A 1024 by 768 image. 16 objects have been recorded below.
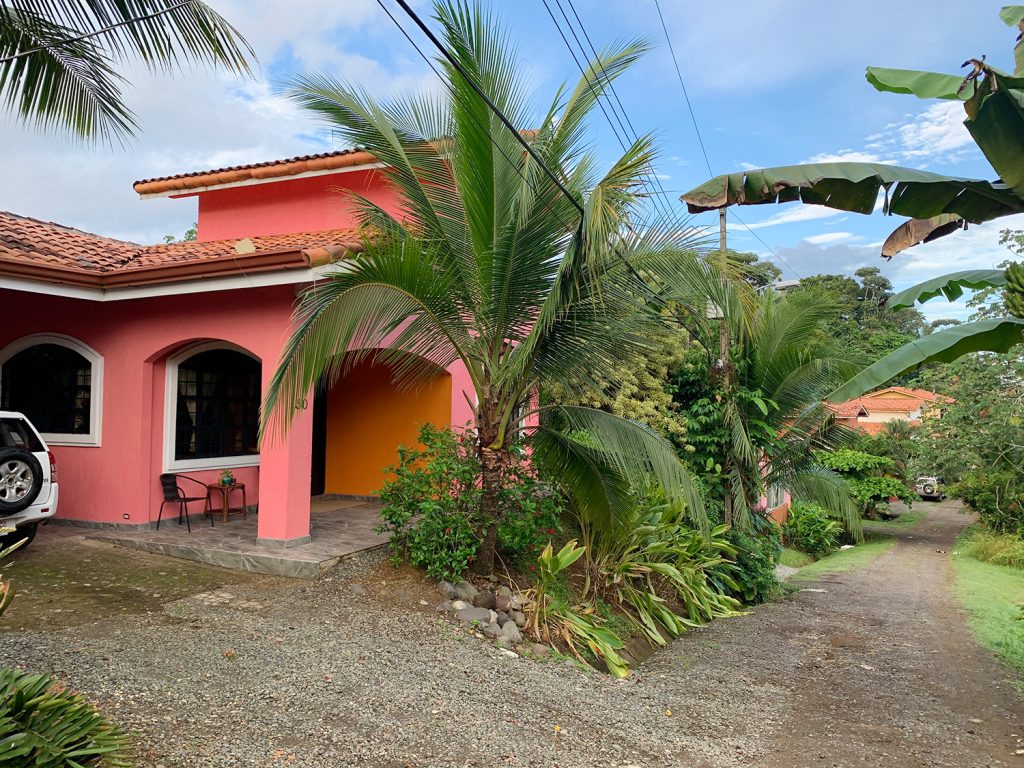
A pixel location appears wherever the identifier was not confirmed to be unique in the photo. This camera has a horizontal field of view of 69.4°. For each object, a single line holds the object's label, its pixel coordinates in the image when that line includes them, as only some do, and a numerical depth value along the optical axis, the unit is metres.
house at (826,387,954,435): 39.16
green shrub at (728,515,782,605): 11.84
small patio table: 10.36
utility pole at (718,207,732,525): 11.70
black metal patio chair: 9.76
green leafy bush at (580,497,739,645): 9.27
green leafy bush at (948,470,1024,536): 20.28
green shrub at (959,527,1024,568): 18.48
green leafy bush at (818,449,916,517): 25.69
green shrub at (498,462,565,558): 7.94
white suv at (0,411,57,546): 7.44
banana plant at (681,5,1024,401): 5.51
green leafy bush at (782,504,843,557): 21.67
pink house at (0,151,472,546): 8.50
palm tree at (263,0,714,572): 6.31
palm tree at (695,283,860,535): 11.38
